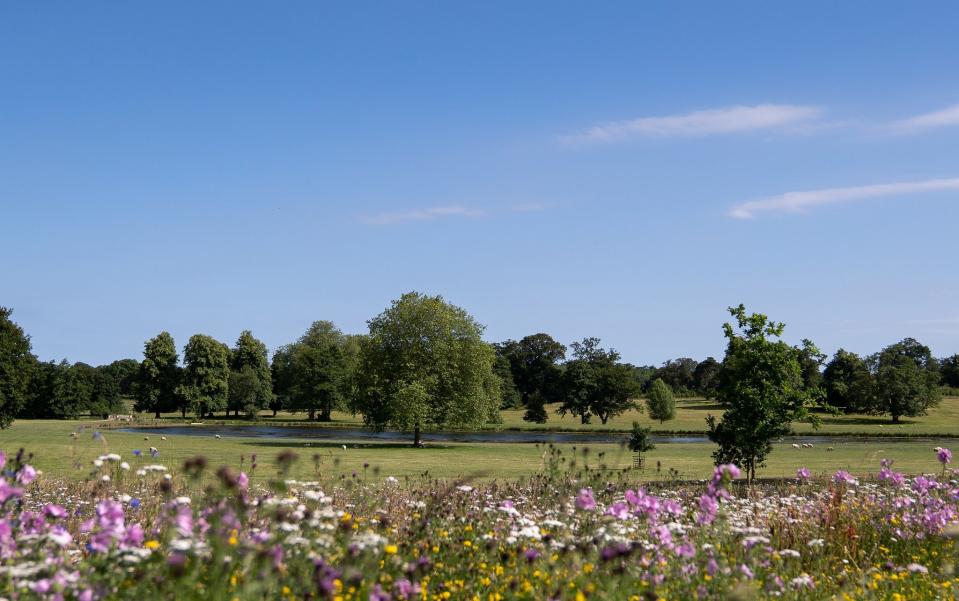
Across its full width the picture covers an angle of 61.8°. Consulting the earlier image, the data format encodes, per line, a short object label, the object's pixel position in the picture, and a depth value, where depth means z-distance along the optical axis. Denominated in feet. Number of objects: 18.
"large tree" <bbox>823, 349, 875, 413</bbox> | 324.19
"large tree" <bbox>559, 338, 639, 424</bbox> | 297.33
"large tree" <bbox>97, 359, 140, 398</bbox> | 492.95
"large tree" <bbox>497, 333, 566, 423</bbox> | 437.17
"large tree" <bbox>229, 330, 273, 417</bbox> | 343.26
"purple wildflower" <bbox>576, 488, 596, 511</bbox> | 21.59
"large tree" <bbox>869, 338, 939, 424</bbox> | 309.22
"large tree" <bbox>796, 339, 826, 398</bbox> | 344.20
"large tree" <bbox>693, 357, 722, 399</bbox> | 520.01
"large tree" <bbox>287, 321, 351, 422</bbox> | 305.32
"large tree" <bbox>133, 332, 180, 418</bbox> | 329.52
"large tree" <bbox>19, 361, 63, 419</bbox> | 316.81
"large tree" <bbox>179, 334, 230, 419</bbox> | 325.21
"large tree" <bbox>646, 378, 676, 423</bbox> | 283.59
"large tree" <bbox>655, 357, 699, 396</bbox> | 550.77
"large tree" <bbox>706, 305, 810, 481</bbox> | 79.10
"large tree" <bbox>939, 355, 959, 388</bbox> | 496.23
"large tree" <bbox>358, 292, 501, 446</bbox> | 170.40
